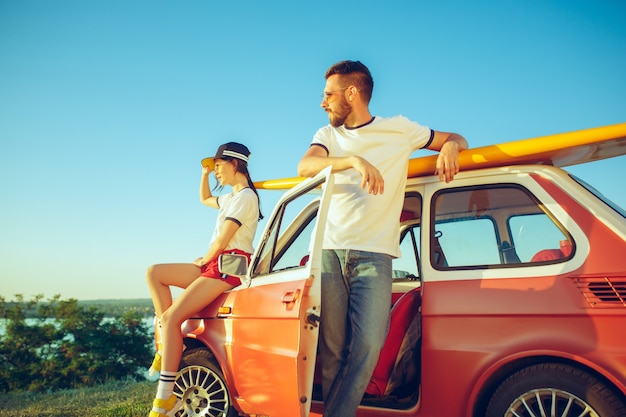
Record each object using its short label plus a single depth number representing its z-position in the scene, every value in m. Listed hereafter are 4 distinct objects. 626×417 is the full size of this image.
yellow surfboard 3.06
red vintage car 2.71
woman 4.12
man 3.10
